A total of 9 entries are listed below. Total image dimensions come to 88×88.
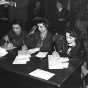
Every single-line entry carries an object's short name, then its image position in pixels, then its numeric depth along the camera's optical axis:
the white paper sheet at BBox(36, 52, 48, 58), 2.64
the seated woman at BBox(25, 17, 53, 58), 2.88
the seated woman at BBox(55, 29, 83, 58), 2.55
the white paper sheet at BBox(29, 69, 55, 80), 2.08
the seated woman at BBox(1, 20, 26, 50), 3.09
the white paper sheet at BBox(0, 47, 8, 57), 2.79
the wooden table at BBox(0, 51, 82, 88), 2.03
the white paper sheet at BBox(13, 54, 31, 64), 2.48
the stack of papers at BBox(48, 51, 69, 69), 2.30
